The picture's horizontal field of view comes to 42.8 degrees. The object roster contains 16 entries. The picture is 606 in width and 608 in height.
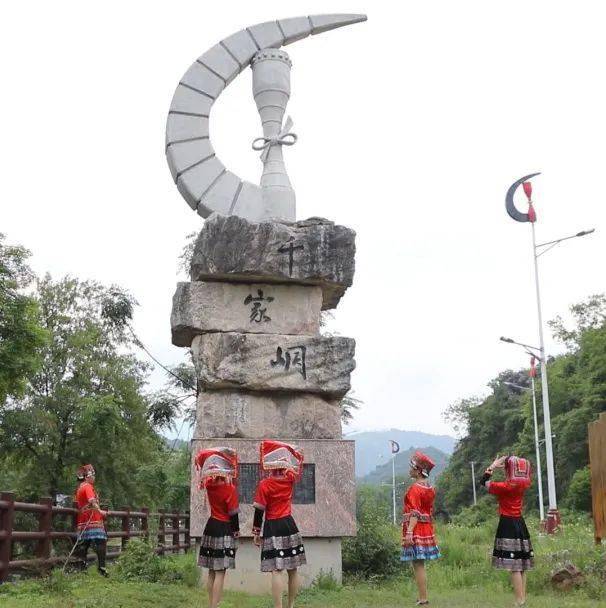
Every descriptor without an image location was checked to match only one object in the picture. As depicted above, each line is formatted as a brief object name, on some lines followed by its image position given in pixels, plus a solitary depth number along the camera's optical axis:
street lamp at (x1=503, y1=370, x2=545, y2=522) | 26.34
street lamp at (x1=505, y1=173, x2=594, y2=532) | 18.75
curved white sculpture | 9.88
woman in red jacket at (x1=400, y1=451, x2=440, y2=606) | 7.00
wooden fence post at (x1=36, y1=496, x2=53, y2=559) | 8.60
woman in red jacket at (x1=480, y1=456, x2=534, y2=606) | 6.90
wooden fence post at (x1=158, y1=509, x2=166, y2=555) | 13.36
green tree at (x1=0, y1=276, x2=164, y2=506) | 19.78
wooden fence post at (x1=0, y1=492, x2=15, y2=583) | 7.46
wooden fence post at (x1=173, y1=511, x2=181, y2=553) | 15.55
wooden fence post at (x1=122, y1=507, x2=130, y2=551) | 11.84
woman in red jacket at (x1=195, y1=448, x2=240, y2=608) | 6.58
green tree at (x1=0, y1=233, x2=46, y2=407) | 15.74
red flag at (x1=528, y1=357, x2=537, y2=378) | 26.97
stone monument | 8.45
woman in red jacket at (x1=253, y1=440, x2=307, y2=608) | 6.30
